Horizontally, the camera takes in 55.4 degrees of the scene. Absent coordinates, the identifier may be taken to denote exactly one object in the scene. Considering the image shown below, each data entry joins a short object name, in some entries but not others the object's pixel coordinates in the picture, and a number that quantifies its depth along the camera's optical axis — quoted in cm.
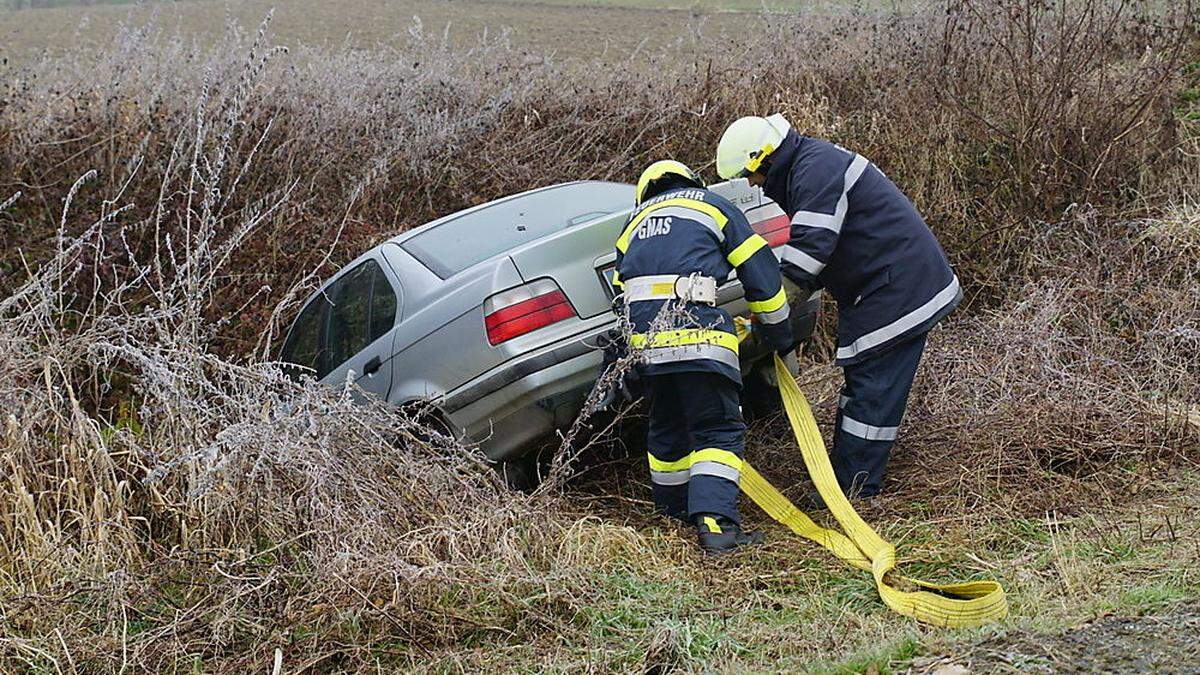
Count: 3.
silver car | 481
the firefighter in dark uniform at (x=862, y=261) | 491
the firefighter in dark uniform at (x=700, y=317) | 461
